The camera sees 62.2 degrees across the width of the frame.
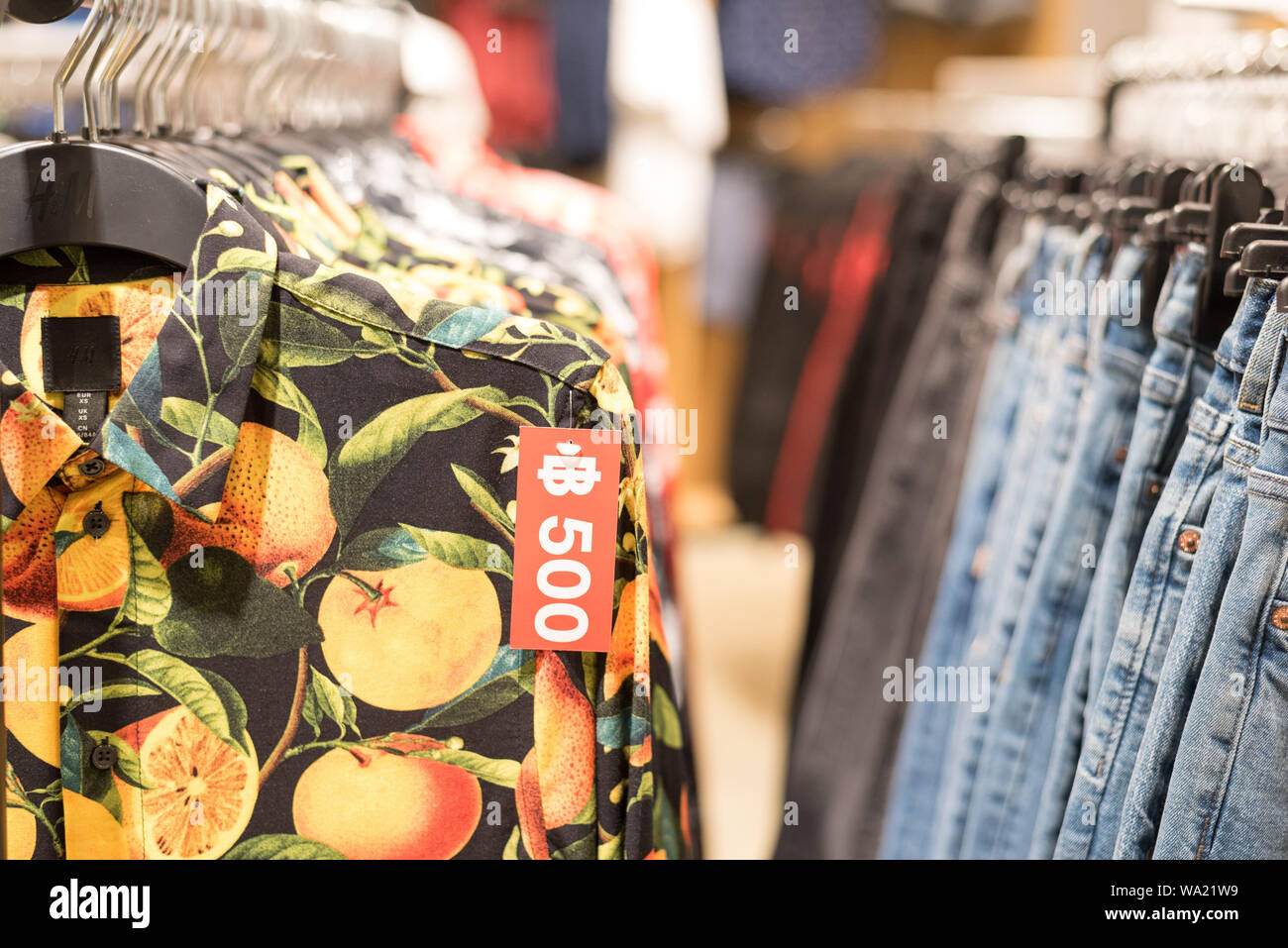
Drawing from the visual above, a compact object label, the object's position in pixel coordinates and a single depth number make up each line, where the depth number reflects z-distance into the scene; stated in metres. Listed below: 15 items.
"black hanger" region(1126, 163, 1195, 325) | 0.85
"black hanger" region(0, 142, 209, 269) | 0.71
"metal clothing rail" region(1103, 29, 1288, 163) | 1.12
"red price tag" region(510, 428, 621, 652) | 0.75
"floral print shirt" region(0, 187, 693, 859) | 0.74
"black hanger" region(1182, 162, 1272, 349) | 0.76
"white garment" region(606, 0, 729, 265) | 2.94
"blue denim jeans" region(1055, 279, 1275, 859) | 0.71
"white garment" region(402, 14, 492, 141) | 2.02
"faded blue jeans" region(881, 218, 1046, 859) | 1.13
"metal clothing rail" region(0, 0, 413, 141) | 0.79
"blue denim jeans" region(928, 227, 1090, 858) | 0.96
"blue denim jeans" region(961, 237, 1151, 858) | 0.88
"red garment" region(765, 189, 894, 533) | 2.02
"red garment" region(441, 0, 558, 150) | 2.89
